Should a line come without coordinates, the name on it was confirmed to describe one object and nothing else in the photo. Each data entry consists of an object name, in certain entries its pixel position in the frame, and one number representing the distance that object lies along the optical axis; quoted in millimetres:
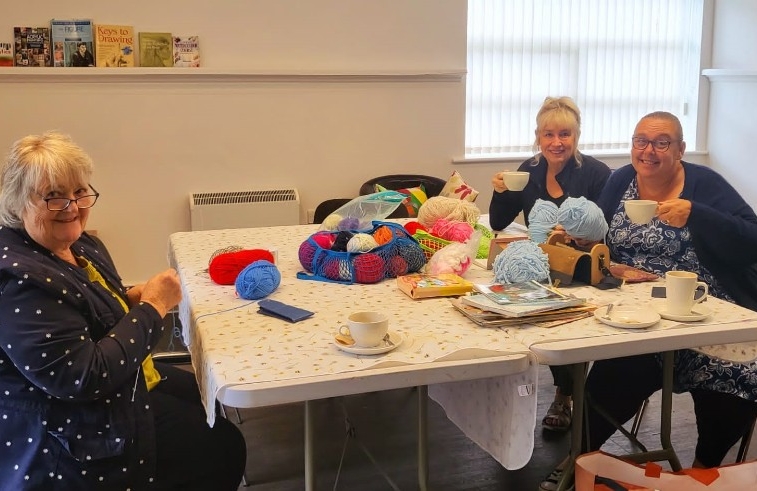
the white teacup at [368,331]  1463
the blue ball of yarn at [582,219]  2041
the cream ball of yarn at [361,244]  2047
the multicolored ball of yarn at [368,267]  2023
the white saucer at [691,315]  1686
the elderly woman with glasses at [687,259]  2135
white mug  1681
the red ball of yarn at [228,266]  2035
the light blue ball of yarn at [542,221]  2182
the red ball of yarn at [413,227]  2415
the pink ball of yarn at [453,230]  2256
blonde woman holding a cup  2814
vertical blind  4828
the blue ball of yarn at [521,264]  1933
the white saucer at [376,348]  1465
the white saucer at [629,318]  1627
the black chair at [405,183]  4453
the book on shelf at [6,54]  3877
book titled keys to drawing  3980
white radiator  4215
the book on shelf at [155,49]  4051
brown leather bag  1978
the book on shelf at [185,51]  4105
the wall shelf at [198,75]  3916
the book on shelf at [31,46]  3887
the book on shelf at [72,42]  3920
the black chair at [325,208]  4160
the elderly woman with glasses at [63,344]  1432
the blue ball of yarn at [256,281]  1868
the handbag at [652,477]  1623
